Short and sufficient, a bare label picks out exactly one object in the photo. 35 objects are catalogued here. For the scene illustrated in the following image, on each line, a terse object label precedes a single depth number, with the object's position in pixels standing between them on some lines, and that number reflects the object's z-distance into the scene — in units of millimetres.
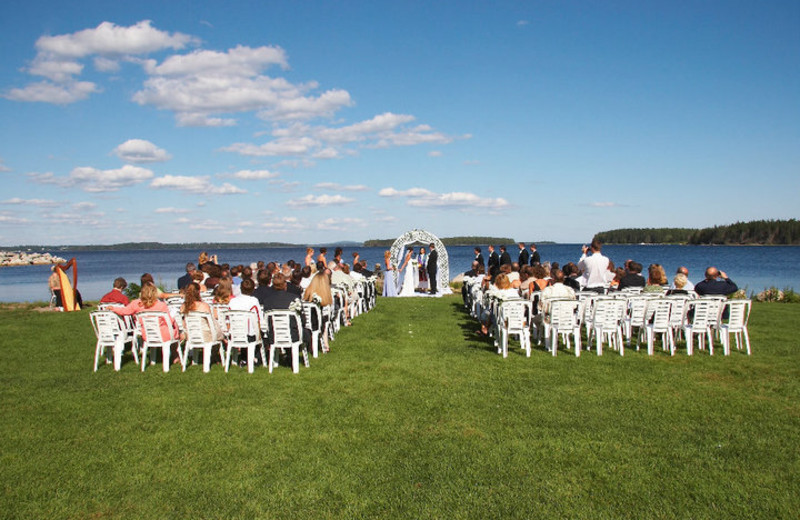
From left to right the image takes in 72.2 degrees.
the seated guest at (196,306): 7270
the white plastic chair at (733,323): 8031
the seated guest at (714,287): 8727
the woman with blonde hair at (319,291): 8992
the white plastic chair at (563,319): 8056
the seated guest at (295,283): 9625
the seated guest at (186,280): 10453
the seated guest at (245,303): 7406
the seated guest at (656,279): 9164
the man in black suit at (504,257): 17266
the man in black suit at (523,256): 17481
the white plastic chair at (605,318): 8086
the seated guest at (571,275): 10961
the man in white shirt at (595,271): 10555
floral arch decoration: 22891
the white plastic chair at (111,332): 7465
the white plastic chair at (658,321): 8039
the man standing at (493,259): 17953
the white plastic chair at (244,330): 7242
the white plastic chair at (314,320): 8039
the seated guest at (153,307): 7367
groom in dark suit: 20391
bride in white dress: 20719
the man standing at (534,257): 16972
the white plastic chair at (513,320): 8016
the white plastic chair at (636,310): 8484
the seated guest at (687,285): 9373
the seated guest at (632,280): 9828
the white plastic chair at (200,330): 7312
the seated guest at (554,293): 8445
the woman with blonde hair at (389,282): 20391
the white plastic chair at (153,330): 7328
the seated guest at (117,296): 9180
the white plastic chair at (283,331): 7258
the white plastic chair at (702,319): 8055
